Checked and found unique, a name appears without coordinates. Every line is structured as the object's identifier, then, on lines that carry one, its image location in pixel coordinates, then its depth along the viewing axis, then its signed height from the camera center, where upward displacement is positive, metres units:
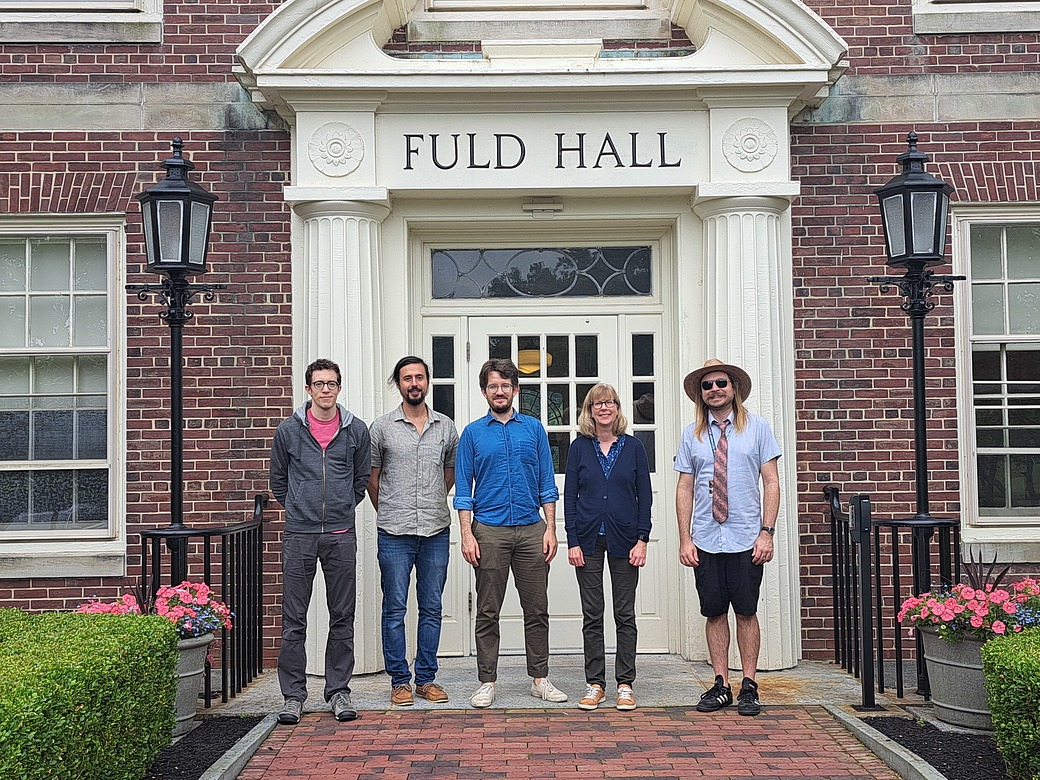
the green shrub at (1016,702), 4.80 -1.20
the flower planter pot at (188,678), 6.24 -1.36
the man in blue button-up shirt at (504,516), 6.78 -0.58
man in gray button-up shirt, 6.84 -0.59
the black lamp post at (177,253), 6.70 +0.91
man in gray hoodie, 6.58 -0.58
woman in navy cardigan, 6.69 -0.60
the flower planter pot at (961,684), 6.01 -1.38
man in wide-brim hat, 6.55 -0.55
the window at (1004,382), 8.27 +0.18
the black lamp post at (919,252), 6.68 +0.88
